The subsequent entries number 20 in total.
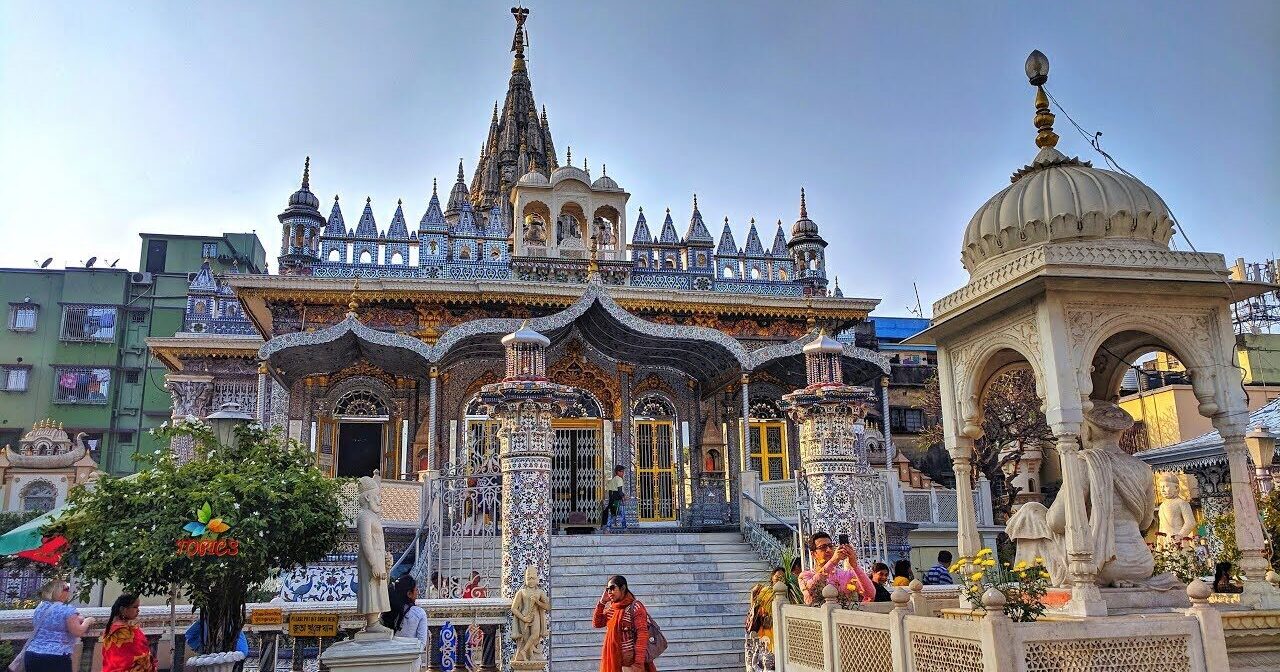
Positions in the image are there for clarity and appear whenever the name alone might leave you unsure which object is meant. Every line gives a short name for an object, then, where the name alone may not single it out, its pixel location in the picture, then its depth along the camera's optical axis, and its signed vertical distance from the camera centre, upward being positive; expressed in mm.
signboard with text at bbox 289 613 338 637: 7961 -709
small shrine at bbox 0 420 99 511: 26641 +2103
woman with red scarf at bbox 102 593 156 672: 6898 -706
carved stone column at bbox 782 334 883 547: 11828 +1076
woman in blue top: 6777 -655
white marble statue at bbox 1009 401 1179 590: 5824 +126
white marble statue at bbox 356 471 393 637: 6738 -222
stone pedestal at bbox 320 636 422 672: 6395 -786
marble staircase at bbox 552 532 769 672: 11195 -698
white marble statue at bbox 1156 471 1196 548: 10633 +131
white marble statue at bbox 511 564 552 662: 9023 -774
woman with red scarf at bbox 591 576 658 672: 7828 -810
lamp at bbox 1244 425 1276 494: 14508 +1237
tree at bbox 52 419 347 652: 7156 +131
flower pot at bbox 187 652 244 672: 7195 -918
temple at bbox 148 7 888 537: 17578 +3871
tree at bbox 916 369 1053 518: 23453 +2769
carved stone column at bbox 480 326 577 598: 10312 +913
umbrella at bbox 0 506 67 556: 10375 +97
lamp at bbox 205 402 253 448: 8539 +1114
